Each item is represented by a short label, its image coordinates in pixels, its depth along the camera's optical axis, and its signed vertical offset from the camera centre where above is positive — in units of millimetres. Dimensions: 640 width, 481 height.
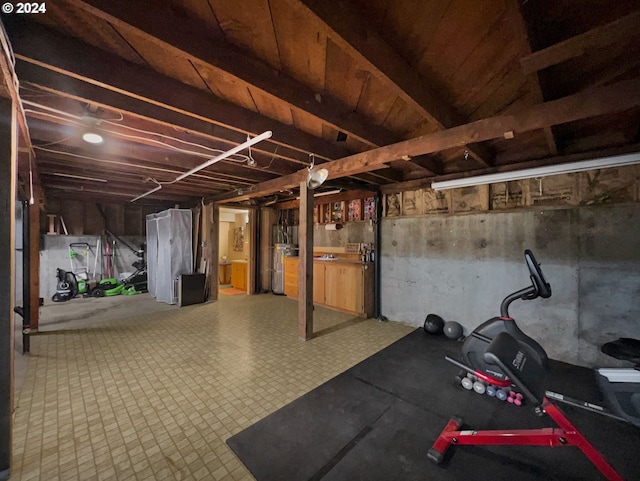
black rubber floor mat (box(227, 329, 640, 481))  1619 -1491
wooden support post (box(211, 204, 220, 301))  6121 -245
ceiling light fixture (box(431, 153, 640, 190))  2643 +845
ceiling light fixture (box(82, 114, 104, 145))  2168 +1084
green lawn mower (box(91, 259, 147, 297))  6505 -1150
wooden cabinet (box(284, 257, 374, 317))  4844 -918
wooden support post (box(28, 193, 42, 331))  3589 -148
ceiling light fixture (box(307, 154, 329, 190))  3088 +831
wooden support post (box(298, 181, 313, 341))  3727 -357
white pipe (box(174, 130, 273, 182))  2381 +1025
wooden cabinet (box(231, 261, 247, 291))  7363 -986
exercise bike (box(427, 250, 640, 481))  1461 -937
